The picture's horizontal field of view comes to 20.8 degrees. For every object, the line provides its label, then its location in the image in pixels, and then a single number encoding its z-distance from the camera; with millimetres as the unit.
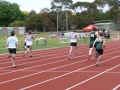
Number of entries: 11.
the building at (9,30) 90875
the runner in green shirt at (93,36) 16656
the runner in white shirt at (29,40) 19016
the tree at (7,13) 108688
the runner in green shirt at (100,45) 14184
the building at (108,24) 87000
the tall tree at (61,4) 105125
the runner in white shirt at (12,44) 13867
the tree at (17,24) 98312
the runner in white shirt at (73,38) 17938
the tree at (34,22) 90562
